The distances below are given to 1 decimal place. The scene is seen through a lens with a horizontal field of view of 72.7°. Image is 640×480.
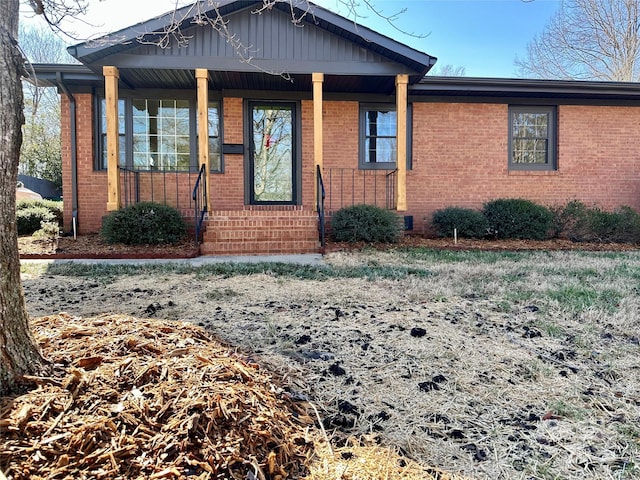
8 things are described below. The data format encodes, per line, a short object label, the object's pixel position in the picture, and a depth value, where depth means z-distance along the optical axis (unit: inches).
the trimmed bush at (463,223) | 351.3
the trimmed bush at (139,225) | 293.9
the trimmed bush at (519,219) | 352.5
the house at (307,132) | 305.3
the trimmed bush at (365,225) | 309.7
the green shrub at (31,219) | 359.0
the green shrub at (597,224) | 355.3
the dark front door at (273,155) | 382.9
